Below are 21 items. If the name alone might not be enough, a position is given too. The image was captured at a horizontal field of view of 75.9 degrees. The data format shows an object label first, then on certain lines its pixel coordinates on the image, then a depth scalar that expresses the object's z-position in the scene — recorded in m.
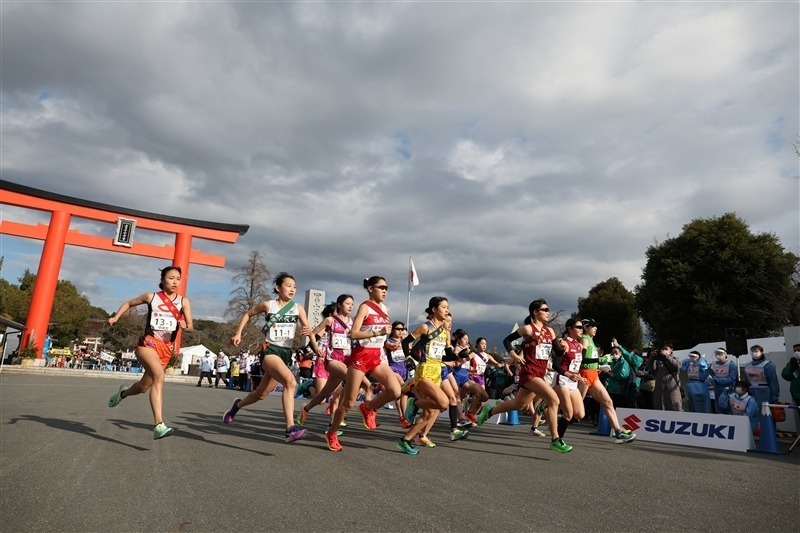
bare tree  49.56
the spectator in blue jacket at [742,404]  11.00
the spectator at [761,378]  11.67
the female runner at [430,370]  6.85
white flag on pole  21.80
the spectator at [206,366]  28.08
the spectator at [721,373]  12.14
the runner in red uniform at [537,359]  7.14
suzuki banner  8.86
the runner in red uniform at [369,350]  6.39
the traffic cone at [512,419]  12.52
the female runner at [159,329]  6.50
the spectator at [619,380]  12.78
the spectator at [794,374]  10.81
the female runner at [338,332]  8.65
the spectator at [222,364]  27.33
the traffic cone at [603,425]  10.73
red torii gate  33.62
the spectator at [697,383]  12.34
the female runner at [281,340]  6.66
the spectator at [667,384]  11.52
